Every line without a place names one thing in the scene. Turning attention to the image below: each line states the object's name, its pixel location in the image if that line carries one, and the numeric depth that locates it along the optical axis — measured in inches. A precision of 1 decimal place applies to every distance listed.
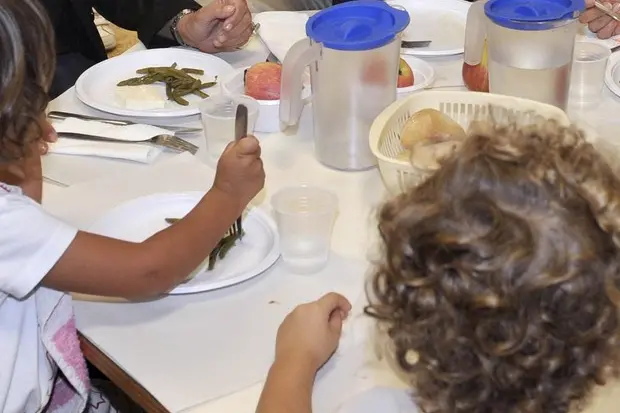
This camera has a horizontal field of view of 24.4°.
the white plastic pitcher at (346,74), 68.4
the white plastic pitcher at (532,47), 69.8
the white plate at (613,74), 76.0
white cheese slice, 76.1
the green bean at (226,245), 65.1
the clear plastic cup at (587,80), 75.3
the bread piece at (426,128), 66.9
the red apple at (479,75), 74.5
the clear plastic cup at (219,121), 71.4
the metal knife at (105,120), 74.1
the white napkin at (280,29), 81.3
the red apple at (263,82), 74.1
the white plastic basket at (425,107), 65.2
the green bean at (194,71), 80.2
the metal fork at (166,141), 72.3
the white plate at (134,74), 75.6
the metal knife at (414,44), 81.5
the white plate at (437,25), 81.5
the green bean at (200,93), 77.5
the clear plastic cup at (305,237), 63.7
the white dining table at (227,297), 58.1
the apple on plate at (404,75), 76.2
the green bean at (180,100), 76.4
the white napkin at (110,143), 71.6
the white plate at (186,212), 63.0
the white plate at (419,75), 75.8
